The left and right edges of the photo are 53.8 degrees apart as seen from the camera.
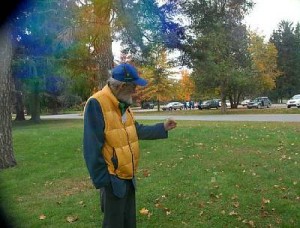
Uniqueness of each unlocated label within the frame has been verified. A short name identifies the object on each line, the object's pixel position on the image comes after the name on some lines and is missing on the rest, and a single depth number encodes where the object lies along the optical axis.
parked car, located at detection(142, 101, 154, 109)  49.62
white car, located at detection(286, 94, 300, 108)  27.31
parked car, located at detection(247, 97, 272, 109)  34.42
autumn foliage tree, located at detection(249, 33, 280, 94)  33.21
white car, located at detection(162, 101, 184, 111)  41.06
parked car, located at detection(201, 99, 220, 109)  37.09
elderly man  2.36
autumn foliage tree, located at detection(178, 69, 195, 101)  31.04
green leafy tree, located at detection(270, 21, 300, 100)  43.70
